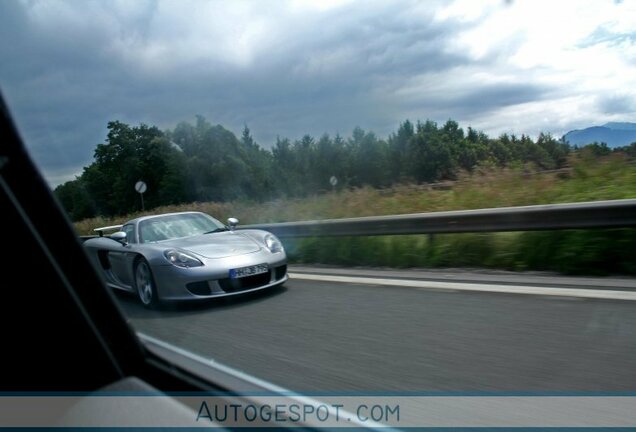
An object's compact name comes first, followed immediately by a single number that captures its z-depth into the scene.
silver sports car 5.76
